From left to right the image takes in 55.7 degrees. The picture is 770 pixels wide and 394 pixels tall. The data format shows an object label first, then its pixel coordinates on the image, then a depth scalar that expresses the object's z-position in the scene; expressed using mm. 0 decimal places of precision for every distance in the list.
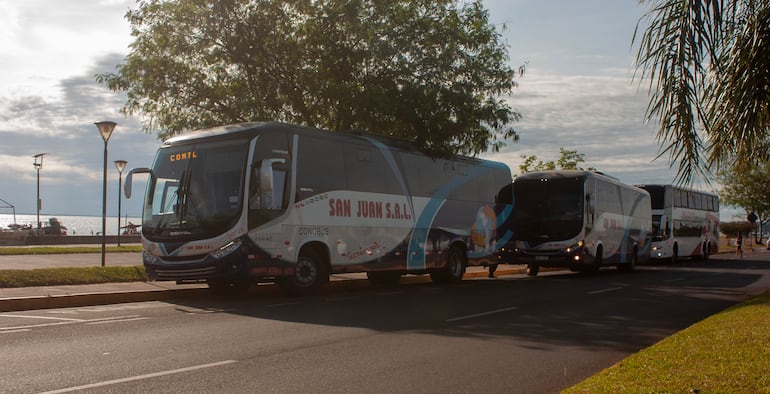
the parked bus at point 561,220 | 25109
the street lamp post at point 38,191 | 49938
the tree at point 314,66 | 19703
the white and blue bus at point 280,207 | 14703
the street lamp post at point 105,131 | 21141
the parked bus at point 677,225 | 38375
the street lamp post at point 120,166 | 38375
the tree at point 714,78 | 7918
